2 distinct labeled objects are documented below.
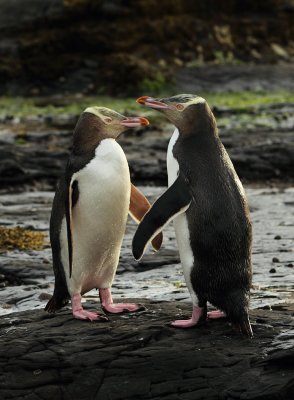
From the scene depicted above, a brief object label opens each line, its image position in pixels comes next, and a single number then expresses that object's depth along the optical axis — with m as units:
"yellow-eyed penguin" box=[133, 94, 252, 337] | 13.40
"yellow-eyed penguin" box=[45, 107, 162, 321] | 14.12
